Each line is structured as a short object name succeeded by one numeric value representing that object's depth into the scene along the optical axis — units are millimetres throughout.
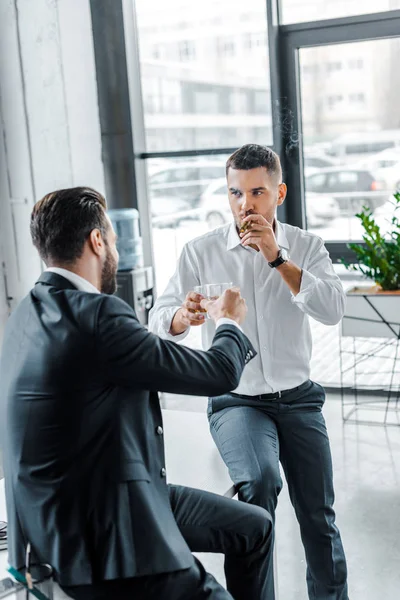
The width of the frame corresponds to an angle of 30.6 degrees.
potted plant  3602
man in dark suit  1470
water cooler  4348
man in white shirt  2172
